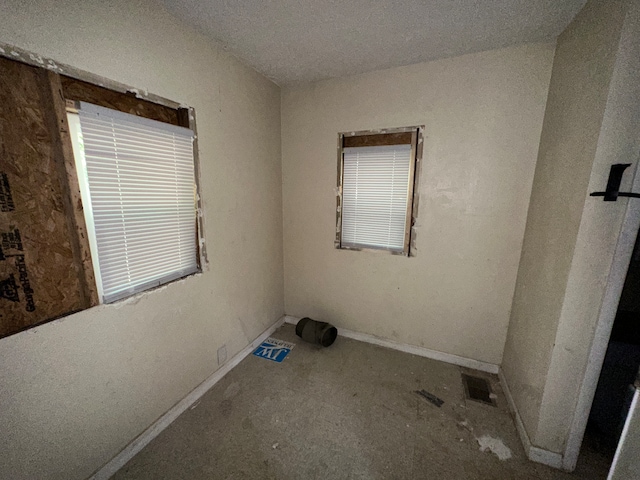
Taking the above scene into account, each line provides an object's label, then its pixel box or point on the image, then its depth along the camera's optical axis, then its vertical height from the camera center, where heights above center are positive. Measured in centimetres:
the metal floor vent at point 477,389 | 184 -149
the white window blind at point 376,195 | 219 +5
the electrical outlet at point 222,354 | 202 -133
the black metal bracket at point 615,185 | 105 +9
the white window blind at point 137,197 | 122 -1
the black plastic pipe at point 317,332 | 241 -135
